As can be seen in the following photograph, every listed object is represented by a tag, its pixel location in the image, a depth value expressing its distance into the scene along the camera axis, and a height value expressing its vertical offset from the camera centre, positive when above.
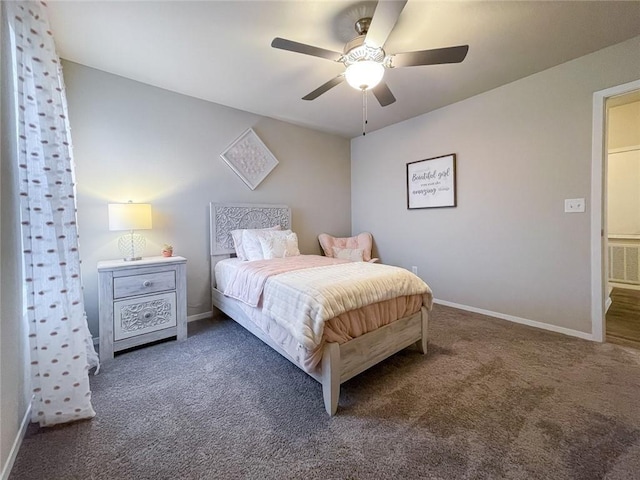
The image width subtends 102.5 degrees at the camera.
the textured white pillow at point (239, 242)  3.05 -0.09
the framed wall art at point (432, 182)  3.28 +0.67
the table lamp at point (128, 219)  2.29 +0.15
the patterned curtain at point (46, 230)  1.34 +0.04
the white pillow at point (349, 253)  3.95 -0.31
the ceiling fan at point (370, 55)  1.62 +1.22
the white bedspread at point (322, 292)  1.53 -0.41
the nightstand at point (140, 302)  2.14 -0.59
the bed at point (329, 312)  1.54 -0.57
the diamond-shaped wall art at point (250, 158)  3.28 +1.00
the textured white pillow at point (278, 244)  2.96 -0.13
